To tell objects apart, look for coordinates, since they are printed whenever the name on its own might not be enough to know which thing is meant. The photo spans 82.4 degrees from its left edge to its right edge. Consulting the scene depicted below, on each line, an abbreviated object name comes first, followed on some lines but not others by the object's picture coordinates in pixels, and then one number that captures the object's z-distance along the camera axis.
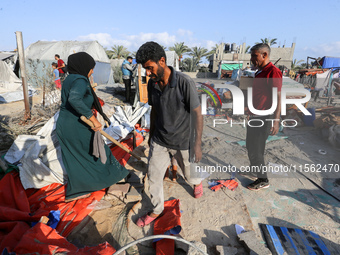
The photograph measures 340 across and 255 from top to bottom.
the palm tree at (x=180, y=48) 27.34
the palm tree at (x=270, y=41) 30.39
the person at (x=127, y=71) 7.51
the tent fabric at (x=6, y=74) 11.47
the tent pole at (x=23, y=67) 4.73
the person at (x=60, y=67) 8.22
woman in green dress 2.14
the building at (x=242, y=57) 28.09
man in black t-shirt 1.77
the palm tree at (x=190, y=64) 27.73
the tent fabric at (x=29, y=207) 1.91
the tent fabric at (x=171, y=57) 14.85
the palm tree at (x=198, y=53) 28.20
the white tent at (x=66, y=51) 13.23
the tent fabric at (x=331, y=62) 14.91
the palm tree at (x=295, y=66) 27.38
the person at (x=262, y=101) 2.28
